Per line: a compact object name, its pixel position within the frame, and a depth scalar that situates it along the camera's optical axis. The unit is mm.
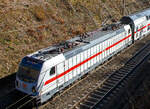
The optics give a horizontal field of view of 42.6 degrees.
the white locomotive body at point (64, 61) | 15961
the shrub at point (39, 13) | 31156
